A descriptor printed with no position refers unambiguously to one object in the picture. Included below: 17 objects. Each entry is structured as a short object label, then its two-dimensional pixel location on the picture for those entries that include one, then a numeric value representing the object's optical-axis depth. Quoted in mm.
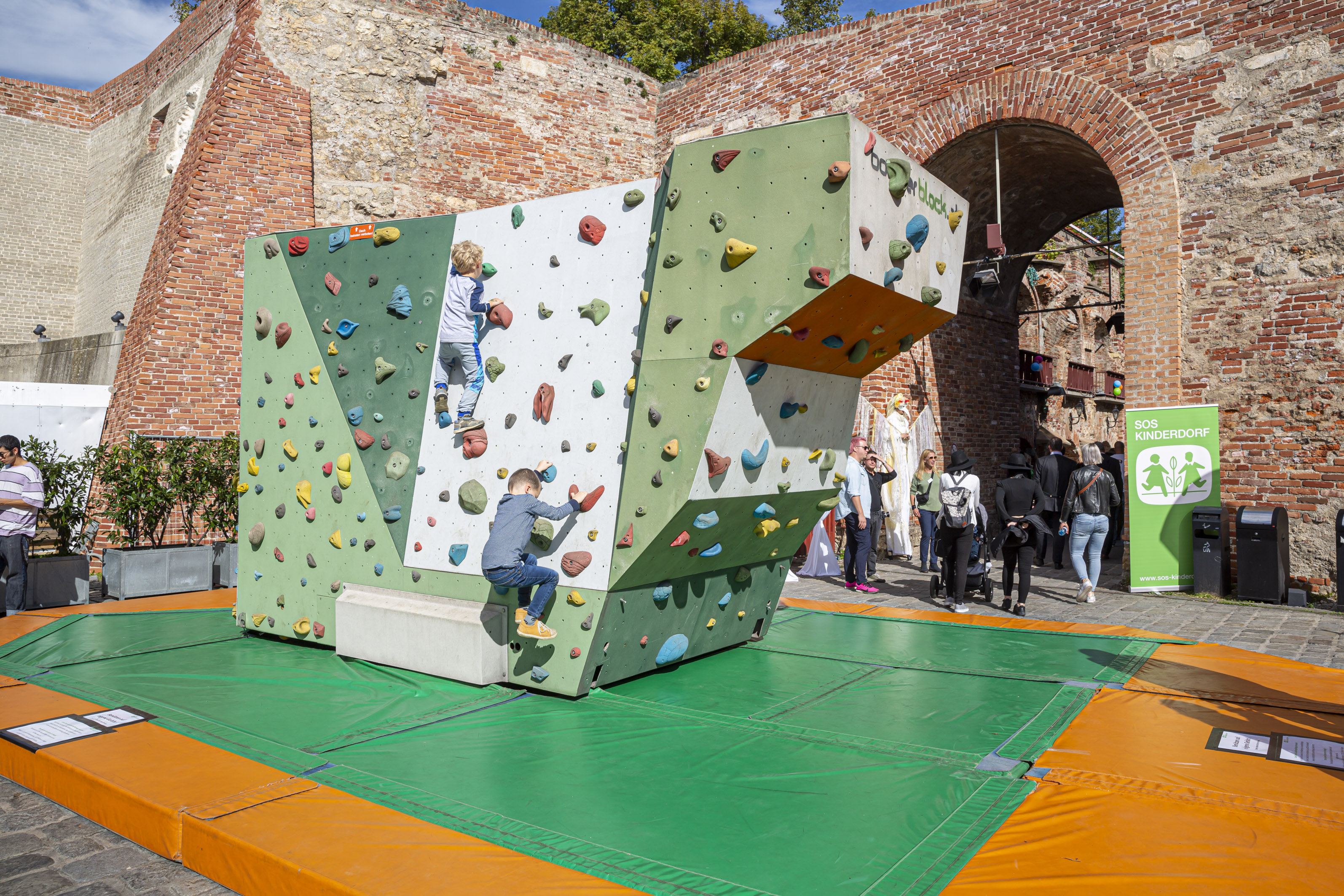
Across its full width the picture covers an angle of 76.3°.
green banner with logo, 9688
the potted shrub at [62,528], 8445
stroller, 9070
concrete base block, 5562
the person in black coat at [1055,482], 10867
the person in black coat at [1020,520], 8484
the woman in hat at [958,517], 8336
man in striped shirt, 7879
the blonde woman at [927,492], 9586
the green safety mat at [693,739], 3297
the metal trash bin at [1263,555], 8969
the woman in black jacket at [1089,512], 8820
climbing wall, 4895
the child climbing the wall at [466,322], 5875
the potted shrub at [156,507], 9133
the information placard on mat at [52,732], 4311
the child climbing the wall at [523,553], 5152
